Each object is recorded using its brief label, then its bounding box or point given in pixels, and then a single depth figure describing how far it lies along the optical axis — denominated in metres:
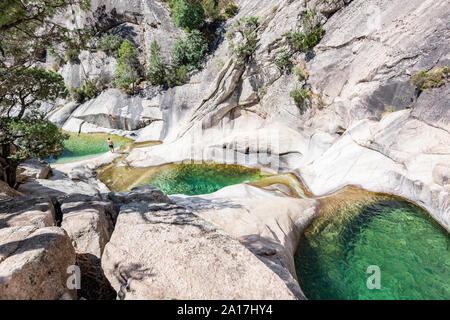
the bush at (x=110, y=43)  24.12
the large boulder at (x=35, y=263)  2.55
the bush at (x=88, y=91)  24.22
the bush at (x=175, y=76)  19.83
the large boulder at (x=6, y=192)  6.04
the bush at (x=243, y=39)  15.30
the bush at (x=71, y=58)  26.19
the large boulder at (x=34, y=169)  10.48
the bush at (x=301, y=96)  13.45
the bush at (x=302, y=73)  13.74
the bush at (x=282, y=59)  14.45
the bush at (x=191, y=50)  20.17
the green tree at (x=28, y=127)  6.73
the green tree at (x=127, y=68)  21.55
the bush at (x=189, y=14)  20.48
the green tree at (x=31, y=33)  5.01
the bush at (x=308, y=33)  13.85
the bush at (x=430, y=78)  8.35
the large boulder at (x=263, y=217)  5.32
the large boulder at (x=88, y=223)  4.27
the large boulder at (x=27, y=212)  4.04
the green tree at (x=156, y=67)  20.19
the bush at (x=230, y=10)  21.65
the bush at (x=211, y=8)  20.94
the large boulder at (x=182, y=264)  2.78
